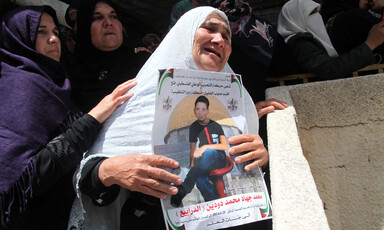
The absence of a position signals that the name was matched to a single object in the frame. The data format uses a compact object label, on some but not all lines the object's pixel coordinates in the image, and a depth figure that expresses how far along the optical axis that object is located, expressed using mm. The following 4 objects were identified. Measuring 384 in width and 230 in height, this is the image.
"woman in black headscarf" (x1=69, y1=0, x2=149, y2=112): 1865
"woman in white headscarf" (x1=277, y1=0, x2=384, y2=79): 2027
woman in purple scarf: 1230
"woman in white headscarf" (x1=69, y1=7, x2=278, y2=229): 1164
